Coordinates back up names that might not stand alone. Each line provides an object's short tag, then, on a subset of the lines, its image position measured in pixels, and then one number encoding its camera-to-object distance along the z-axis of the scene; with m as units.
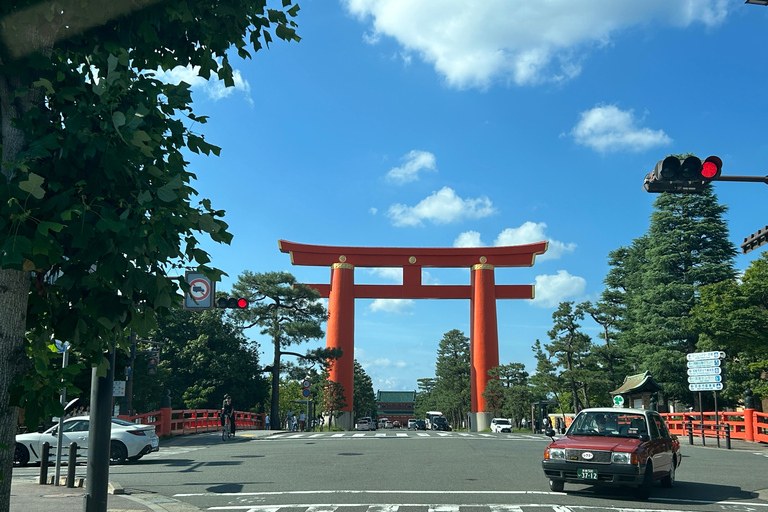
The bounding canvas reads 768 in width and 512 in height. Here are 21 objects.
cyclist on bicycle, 24.77
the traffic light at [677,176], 10.13
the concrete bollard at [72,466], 11.36
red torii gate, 48.06
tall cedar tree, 42.28
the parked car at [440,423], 65.69
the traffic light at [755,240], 13.26
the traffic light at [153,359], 24.31
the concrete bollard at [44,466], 11.74
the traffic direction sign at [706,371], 25.48
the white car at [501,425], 49.06
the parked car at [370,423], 64.79
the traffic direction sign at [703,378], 25.45
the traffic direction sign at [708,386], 25.30
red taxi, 9.90
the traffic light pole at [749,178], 11.15
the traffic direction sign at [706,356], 25.45
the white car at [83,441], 15.64
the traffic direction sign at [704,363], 25.72
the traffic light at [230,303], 18.45
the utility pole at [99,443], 7.41
